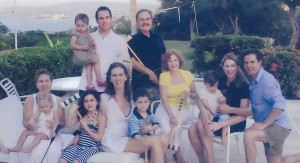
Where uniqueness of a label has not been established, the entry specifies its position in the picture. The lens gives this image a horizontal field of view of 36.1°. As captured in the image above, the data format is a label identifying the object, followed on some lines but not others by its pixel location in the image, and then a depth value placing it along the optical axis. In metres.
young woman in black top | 4.43
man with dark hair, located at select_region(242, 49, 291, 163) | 4.13
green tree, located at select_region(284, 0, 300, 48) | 18.00
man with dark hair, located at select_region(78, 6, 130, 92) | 4.59
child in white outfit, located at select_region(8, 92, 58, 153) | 4.20
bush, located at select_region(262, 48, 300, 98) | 8.77
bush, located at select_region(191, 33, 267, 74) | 11.03
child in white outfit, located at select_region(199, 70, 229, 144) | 4.60
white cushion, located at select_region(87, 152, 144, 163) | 3.90
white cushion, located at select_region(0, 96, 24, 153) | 4.31
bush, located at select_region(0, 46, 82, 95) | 6.96
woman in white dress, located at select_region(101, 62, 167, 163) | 4.04
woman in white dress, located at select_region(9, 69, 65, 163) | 4.09
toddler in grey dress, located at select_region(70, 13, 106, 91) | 4.61
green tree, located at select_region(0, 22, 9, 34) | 26.86
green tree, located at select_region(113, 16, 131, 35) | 25.31
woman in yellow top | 4.70
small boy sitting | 4.14
